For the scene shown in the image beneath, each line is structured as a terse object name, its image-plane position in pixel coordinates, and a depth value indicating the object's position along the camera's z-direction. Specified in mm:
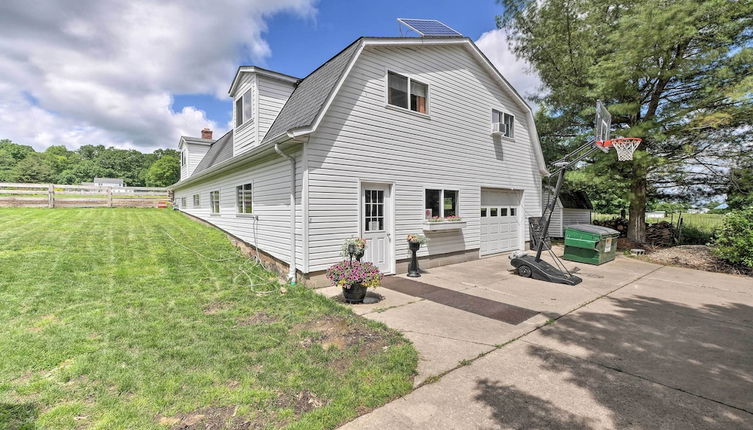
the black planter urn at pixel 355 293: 5410
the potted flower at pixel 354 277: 5277
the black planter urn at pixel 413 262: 7523
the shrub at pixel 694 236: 14130
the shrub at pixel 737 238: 8102
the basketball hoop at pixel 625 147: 8188
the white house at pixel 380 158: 6508
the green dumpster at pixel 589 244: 9180
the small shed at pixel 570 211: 15258
